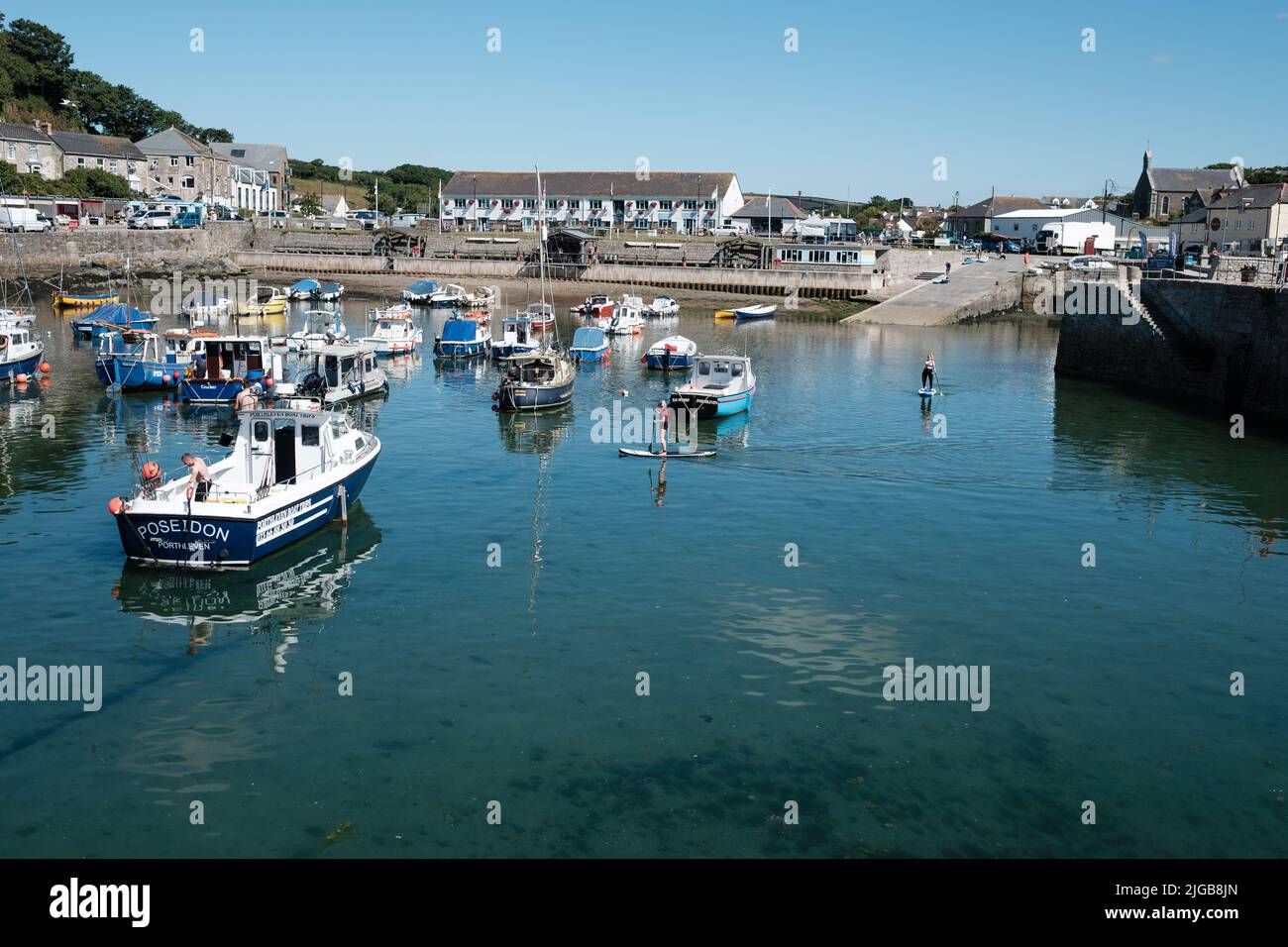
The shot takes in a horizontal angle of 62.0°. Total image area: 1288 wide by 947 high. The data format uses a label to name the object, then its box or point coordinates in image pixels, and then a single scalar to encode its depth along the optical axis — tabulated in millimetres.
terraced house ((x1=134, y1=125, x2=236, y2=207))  139250
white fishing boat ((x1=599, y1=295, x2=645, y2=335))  84625
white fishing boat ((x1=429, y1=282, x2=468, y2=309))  100312
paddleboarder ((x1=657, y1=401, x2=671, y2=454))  37169
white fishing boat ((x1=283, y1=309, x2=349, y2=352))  63062
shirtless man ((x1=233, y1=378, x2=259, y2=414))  31528
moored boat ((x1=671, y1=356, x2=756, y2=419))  46156
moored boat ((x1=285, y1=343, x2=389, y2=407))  49406
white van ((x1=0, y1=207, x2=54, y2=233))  101250
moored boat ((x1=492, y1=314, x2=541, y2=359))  65625
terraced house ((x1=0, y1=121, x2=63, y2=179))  116562
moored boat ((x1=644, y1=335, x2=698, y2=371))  63469
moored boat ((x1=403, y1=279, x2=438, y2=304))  103562
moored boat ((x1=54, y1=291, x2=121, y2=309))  85875
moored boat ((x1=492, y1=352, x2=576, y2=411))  47969
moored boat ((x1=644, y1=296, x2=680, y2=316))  99188
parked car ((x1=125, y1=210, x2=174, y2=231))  113750
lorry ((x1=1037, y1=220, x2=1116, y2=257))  129375
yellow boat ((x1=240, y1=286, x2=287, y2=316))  87312
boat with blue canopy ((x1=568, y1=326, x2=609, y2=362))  67062
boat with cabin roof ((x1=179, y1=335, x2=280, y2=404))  48750
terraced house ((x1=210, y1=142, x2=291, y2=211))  149250
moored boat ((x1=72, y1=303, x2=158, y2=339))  69000
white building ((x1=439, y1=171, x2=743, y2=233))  150750
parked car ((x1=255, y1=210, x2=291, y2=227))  130375
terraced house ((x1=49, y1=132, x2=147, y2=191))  126375
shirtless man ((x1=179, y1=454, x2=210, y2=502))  25995
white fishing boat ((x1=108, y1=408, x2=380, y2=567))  25531
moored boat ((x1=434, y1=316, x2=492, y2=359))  66938
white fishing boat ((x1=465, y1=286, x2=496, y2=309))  98125
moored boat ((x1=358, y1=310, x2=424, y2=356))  68062
